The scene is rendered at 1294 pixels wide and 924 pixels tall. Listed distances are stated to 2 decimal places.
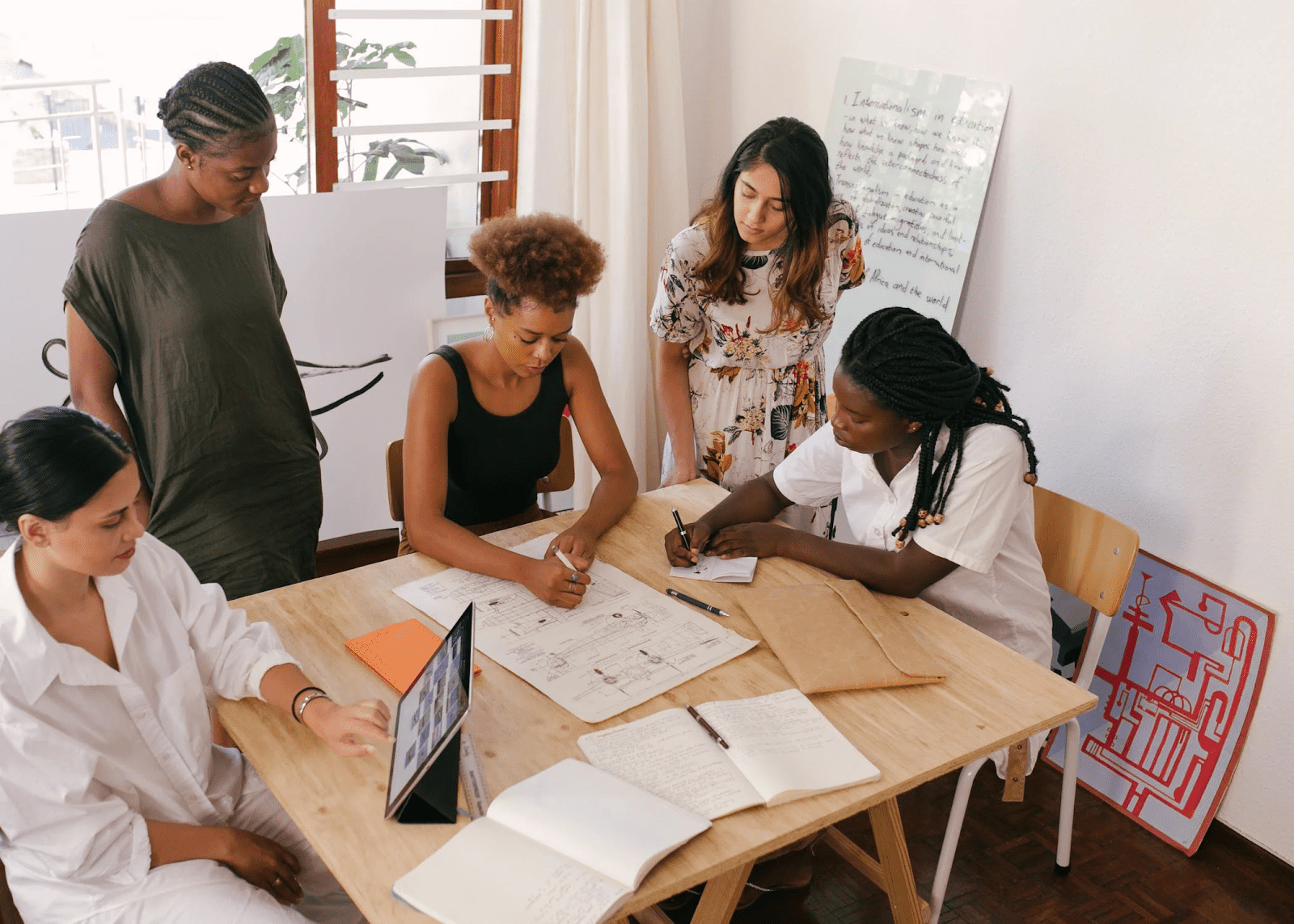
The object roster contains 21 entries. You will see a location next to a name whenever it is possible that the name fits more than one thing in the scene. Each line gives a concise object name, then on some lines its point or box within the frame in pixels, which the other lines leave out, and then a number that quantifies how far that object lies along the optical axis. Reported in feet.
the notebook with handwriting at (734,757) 4.58
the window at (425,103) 10.37
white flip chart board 9.34
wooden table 4.27
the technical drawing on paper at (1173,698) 8.00
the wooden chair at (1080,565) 7.00
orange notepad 5.32
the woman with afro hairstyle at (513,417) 6.48
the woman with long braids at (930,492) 6.17
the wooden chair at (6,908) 5.14
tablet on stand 4.11
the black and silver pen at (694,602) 6.05
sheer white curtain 10.80
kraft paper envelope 5.44
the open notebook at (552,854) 3.91
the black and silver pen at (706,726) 4.89
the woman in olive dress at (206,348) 6.10
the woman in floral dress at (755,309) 7.71
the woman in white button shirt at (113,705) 4.49
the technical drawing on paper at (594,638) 5.28
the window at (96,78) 9.20
